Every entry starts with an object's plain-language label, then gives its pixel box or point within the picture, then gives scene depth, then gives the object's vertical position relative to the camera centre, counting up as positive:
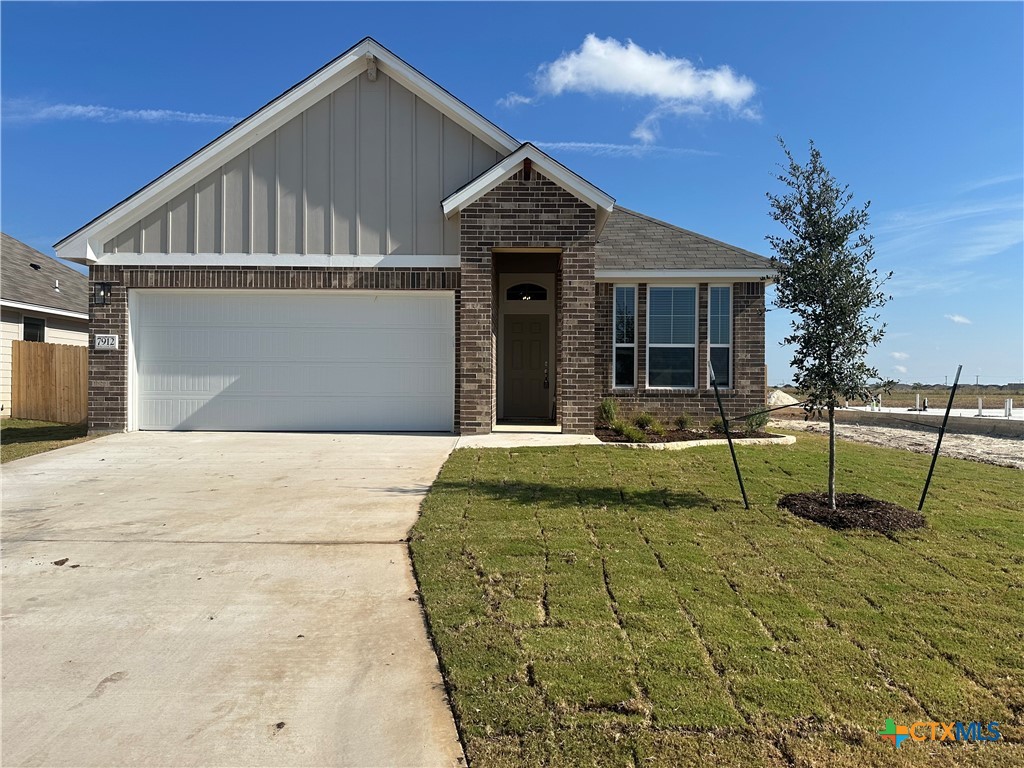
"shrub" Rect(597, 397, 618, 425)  12.44 -0.76
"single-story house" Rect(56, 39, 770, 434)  11.63 +1.89
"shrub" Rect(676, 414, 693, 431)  13.08 -1.00
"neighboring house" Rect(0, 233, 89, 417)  16.27 +1.83
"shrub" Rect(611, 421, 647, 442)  10.81 -1.03
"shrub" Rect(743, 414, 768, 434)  12.09 -0.93
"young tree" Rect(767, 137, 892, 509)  6.11 +0.79
